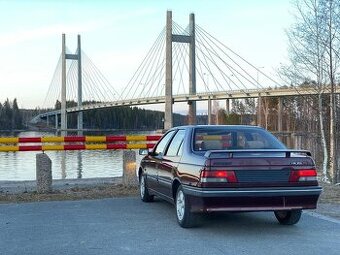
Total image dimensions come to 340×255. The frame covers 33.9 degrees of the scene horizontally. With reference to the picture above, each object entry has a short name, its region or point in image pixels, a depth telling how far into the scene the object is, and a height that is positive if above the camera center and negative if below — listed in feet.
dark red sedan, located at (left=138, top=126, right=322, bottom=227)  21.72 -2.36
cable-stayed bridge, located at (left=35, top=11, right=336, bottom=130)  135.13 +9.37
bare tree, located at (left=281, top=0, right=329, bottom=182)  53.83 +6.42
